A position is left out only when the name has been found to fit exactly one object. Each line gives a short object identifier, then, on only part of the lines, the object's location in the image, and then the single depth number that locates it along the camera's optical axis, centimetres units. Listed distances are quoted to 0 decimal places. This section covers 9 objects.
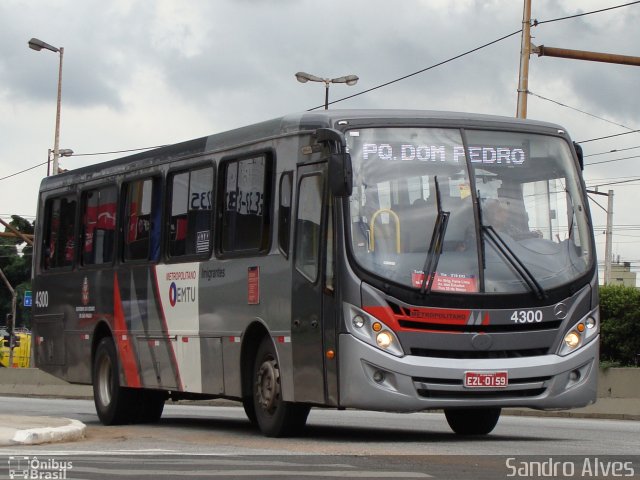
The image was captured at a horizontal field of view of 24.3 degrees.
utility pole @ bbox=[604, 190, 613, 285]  6762
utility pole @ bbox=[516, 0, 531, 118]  2689
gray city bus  1370
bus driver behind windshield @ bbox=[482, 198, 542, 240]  1420
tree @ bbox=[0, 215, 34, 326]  10031
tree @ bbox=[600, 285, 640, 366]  2489
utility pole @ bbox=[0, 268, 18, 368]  5177
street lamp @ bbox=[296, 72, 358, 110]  4053
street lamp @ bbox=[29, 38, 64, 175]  4753
